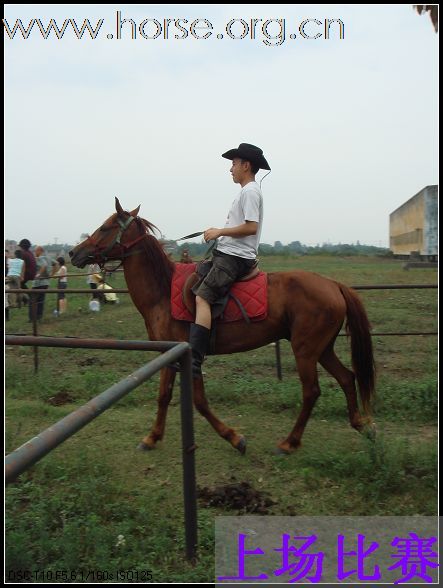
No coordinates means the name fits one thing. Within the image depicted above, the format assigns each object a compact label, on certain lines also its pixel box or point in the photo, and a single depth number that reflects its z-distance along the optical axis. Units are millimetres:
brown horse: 4320
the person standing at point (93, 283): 13054
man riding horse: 4207
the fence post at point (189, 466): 2518
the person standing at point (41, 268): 10930
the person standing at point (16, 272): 10539
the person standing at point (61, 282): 11818
